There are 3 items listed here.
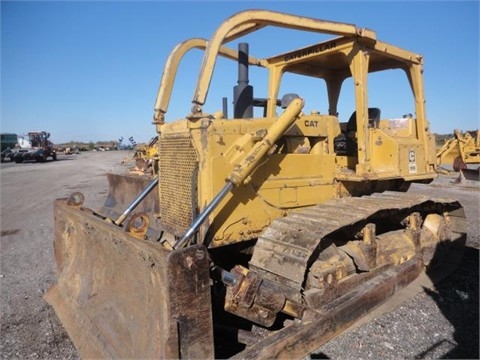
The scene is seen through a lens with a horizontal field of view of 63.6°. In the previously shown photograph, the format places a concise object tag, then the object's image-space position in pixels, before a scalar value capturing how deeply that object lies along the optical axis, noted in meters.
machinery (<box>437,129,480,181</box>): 15.87
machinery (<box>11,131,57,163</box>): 35.38
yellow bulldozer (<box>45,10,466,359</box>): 2.71
